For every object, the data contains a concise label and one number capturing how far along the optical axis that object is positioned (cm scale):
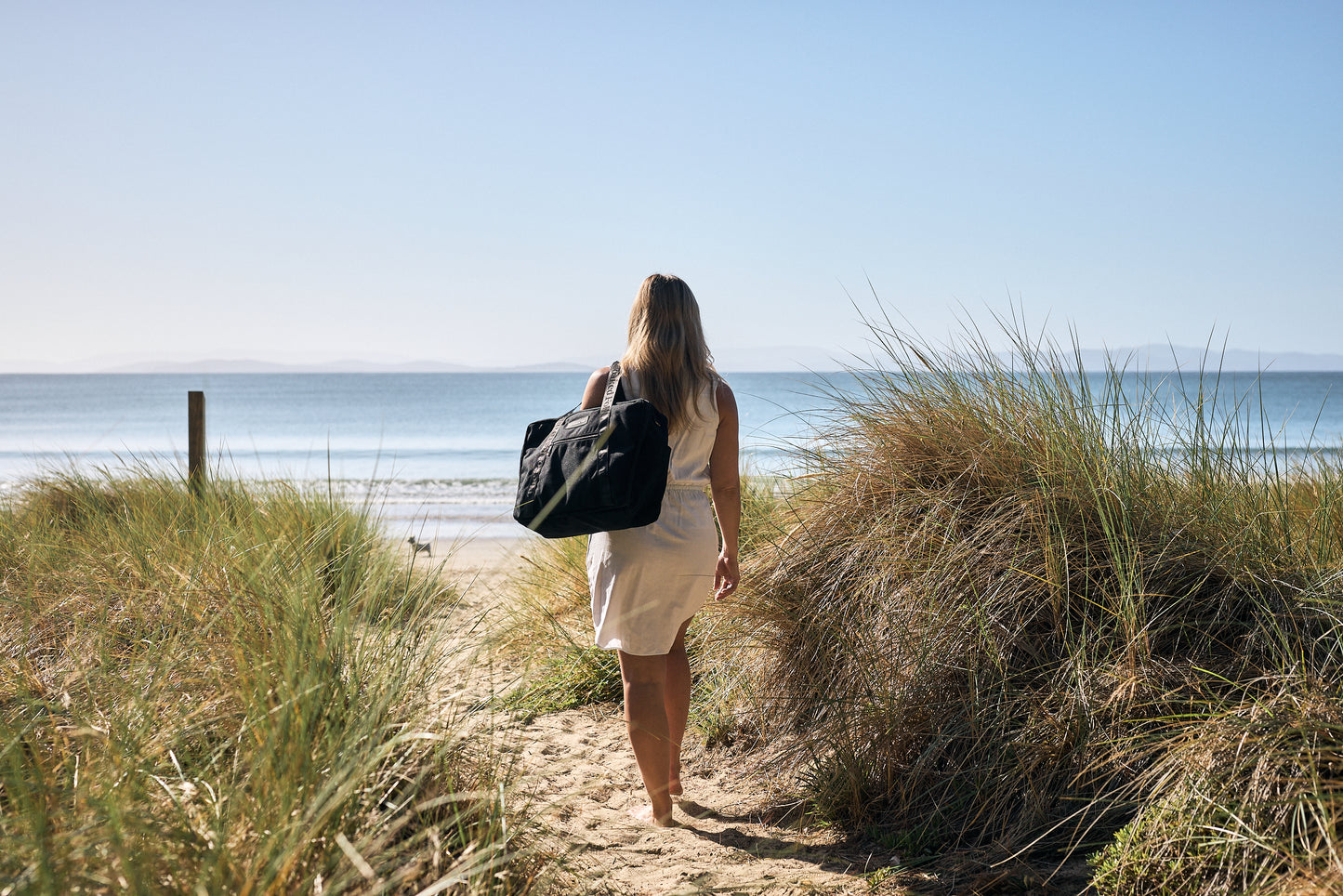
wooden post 741
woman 313
